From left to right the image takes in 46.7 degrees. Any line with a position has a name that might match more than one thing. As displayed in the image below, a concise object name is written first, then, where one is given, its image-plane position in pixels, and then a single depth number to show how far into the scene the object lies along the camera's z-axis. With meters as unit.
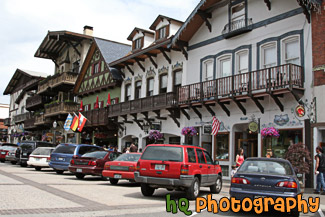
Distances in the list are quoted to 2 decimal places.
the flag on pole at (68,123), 33.46
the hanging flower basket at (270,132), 16.94
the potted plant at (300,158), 14.76
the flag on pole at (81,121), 30.93
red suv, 11.19
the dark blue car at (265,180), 9.05
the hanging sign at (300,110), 16.56
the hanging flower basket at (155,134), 24.80
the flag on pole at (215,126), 20.36
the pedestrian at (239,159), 16.58
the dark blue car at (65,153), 18.69
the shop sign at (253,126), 18.61
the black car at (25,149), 24.77
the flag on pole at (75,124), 32.16
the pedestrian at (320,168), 14.09
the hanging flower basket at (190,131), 22.03
